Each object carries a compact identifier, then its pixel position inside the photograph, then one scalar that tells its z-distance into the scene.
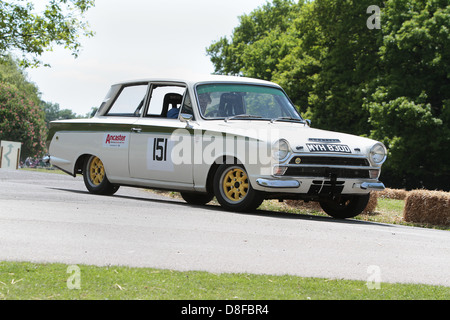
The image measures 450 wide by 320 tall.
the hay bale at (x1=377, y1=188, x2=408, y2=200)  23.56
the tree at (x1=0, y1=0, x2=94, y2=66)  31.38
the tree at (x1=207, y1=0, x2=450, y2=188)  35.09
